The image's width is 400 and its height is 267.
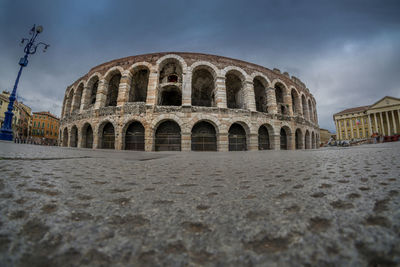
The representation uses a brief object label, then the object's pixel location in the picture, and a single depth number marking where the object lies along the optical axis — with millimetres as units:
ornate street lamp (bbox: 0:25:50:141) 9484
